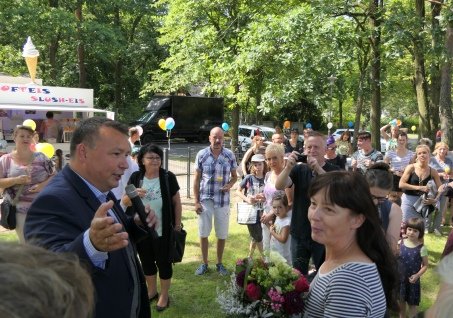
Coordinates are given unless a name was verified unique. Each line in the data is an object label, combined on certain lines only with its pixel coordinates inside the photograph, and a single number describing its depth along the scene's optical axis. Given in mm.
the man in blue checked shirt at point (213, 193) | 5566
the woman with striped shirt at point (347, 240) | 1936
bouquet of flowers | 2078
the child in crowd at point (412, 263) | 4207
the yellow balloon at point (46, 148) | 6331
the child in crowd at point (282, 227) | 4633
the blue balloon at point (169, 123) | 12363
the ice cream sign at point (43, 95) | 12064
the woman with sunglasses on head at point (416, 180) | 6289
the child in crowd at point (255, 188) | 5759
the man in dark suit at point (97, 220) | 1688
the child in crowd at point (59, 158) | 7604
